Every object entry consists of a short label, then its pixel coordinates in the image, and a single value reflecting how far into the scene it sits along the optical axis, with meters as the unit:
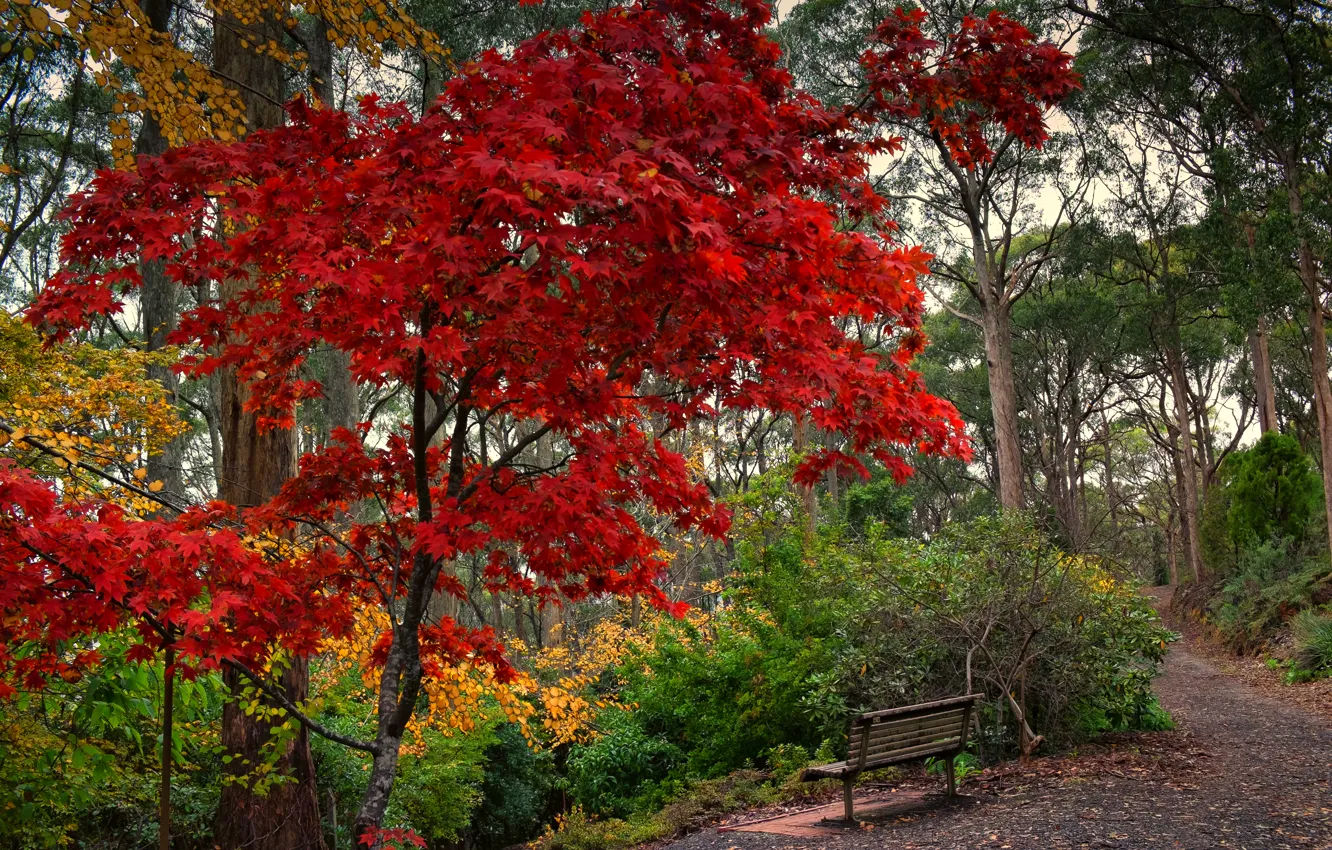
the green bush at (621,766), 10.94
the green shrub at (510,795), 12.81
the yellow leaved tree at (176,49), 4.61
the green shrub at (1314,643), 11.80
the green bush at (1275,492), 17.99
